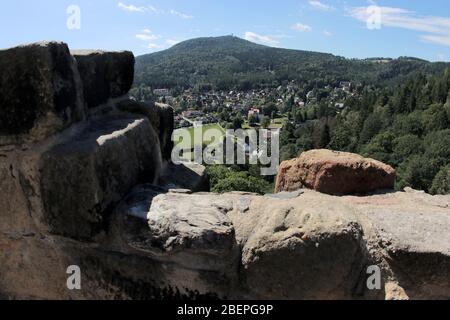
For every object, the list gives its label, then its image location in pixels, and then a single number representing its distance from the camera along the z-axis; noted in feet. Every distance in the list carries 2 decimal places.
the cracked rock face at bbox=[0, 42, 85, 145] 8.91
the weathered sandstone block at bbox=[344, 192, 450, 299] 8.68
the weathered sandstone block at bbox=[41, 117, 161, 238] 8.99
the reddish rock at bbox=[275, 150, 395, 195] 12.83
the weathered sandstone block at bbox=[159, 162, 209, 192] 12.46
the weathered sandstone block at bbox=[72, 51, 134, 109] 11.32
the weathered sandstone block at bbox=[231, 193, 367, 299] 8.57
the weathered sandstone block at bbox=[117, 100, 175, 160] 12.75
